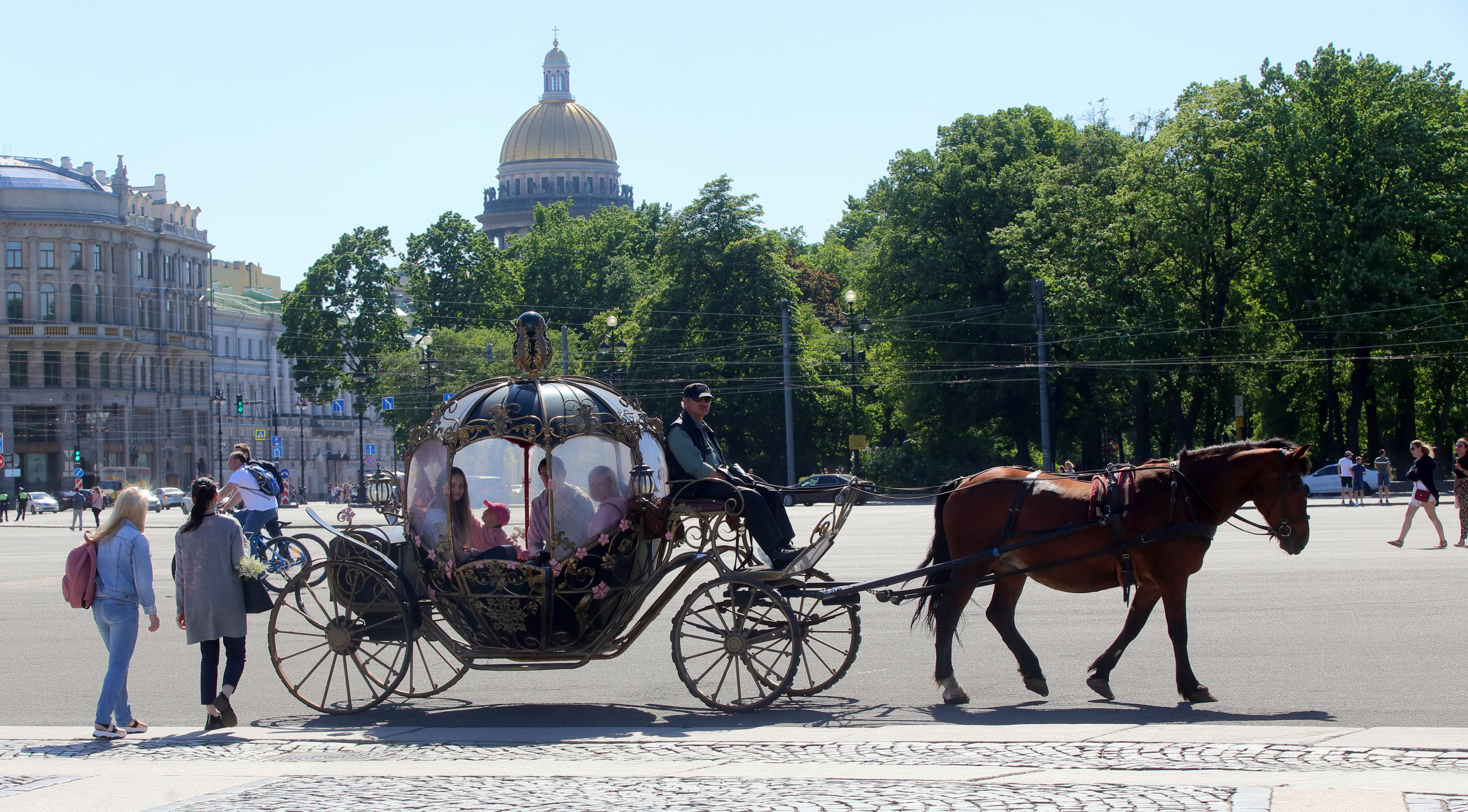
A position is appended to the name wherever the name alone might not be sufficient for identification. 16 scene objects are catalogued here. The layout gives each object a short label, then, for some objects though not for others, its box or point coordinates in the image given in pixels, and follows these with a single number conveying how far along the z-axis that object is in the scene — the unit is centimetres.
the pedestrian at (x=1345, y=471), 4409
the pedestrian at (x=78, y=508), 5244
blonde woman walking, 1010
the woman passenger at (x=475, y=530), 1115
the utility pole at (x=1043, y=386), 4909
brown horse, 1067
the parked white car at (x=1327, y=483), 5178
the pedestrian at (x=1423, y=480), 2511
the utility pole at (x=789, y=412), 5975
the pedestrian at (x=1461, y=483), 2381
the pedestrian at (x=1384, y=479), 4453
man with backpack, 1981
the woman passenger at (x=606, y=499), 1112
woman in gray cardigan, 1047
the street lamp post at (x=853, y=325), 6212
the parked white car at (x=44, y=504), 7950
